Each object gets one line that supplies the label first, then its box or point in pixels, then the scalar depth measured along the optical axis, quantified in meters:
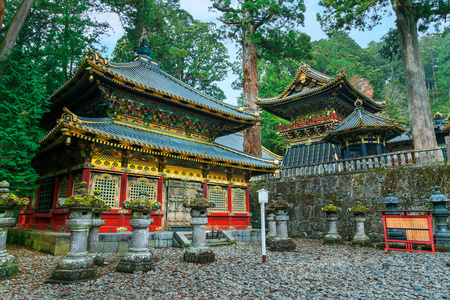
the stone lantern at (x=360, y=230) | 10.78
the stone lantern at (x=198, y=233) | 7.33
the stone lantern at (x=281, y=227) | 9.70
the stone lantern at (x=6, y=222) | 5.76
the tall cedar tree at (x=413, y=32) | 14.70
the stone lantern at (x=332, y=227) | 11.66
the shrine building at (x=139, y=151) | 10.21
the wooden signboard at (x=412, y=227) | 8.84
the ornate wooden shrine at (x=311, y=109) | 20.41
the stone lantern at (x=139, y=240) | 6.20
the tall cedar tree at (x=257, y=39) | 19.31
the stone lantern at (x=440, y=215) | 9.23
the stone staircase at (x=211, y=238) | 10.22
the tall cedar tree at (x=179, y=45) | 26.09
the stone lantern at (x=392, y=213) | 10.29
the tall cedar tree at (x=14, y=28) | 10.59
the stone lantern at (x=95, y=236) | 6.84
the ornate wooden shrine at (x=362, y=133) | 15.89
